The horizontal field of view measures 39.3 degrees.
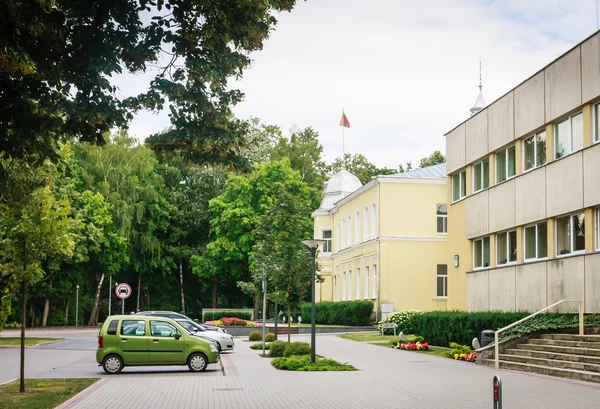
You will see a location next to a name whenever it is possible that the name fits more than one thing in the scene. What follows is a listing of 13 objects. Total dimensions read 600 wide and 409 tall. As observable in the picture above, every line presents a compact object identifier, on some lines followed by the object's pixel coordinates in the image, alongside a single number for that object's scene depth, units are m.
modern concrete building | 22.84
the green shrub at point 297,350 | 26.88
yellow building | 50.81
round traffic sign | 44.69
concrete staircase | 19.37
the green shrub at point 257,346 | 34.17
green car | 22.64
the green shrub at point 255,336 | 41.12
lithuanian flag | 70.94
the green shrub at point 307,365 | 22.81
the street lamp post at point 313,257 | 22.83
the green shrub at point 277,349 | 28.45
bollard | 8.02
